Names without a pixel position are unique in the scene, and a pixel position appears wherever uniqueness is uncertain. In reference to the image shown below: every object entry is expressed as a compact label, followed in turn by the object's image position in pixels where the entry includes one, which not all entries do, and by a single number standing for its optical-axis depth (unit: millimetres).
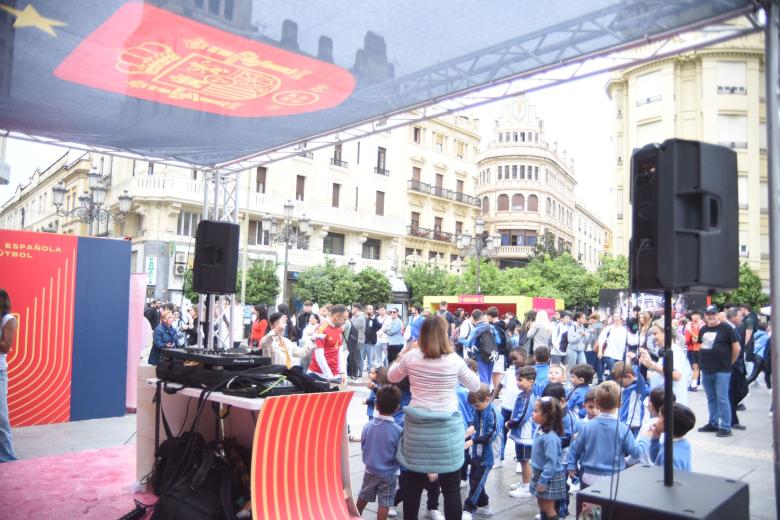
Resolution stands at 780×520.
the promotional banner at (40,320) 7488
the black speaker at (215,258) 6160
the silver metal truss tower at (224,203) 8773
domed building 61438
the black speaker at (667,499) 2656
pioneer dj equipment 4145
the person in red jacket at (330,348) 7605
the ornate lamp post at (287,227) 19431
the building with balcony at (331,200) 29094
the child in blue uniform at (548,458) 4234
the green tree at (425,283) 33656
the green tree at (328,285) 30047
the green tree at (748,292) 30766
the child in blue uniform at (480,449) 4742
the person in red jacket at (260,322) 10469
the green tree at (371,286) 30859
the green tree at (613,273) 31953
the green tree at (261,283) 27891
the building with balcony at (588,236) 83319
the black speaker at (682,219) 3172
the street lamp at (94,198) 14117
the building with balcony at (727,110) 33344
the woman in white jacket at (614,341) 10703
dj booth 3615
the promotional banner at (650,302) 17906
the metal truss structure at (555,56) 4820
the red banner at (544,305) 22078
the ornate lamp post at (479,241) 22292
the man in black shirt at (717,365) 7820
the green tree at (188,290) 25225
